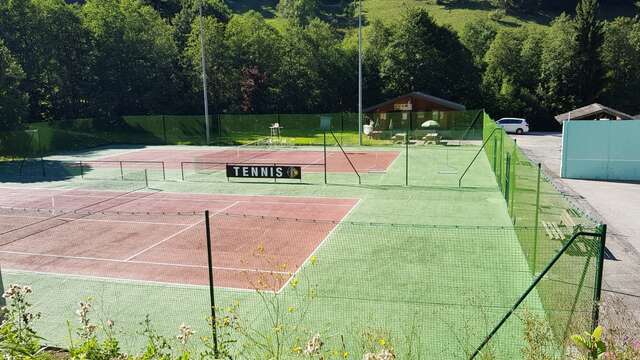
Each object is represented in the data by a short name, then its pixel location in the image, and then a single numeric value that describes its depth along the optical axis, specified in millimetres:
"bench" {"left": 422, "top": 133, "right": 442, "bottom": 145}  39500
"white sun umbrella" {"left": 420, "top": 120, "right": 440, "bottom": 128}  38600
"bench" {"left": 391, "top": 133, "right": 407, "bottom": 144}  41412
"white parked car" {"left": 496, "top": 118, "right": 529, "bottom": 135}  50062
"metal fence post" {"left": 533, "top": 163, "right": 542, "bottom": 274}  10773
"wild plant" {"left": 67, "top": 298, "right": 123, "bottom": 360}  4150
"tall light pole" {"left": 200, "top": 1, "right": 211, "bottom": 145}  40844
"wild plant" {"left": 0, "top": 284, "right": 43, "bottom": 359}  4051
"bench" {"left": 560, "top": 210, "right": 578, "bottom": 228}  12047
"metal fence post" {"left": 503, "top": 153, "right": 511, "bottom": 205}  16988
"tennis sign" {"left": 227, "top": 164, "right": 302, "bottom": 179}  23705
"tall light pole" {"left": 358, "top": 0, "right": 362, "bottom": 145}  37938
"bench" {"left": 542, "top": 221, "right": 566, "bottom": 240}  10538
